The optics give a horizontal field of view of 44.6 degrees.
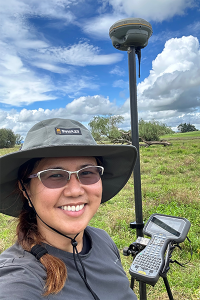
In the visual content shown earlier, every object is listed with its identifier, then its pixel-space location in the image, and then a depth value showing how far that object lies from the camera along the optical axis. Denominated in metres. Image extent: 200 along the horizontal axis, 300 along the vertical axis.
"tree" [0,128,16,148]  50.69
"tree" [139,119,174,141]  27.42
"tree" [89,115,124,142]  30.06
